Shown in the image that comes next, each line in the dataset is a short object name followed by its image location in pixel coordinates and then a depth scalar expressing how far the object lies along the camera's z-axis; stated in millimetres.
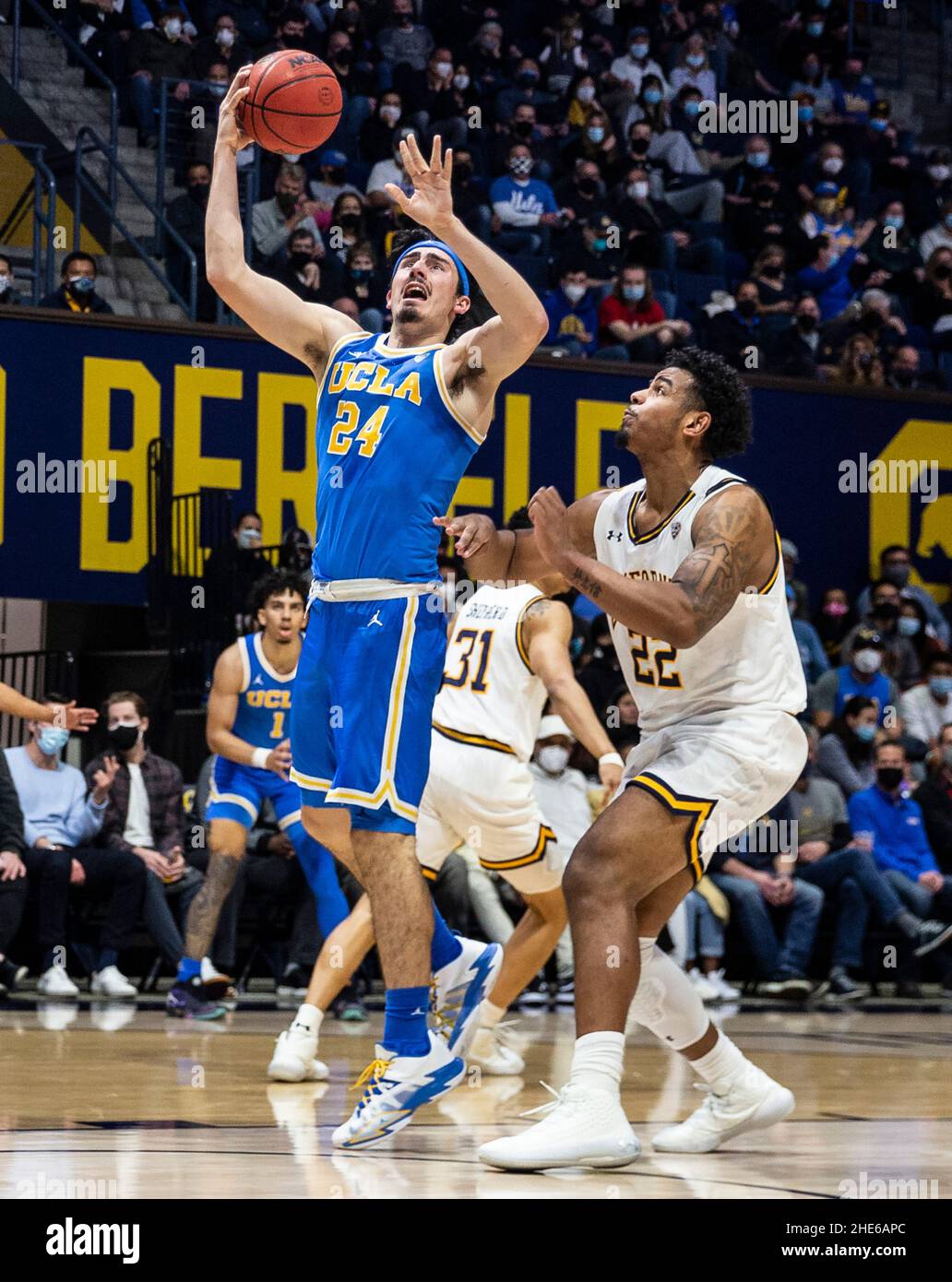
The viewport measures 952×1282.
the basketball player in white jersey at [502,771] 7363
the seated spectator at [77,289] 13094
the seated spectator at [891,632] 14562
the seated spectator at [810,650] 13953
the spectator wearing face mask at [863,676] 13969
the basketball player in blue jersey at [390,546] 5078
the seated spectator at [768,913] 11797
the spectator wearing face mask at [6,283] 12906
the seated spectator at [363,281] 14281
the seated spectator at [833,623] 14984
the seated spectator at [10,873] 10164
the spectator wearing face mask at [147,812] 10945
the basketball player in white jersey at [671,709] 4605
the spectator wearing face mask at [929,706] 14023
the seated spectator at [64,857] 10539
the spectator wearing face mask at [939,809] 12797
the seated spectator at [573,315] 15406
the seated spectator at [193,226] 14516
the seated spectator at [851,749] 12953
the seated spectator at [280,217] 14570
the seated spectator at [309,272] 13883
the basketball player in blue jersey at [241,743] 9367
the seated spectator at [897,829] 12453
